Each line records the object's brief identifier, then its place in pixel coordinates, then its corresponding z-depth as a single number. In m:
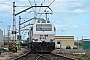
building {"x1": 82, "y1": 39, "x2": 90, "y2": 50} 39.84
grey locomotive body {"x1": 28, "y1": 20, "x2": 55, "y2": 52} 30.22
